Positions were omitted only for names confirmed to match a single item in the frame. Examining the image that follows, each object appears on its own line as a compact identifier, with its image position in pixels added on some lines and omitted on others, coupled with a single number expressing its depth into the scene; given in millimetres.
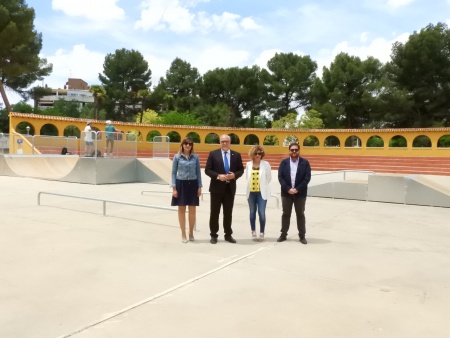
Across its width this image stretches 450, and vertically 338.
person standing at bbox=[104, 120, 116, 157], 15523
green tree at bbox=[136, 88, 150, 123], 54775
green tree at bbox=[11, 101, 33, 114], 63297
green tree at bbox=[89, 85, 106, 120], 52438
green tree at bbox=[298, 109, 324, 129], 43469
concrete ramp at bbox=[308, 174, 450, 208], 11148
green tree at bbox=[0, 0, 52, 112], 31312
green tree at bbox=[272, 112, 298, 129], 44969
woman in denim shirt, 5895
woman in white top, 6102
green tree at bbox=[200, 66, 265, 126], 54281
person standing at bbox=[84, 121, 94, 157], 15242
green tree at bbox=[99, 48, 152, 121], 56375
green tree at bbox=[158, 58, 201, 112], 56438
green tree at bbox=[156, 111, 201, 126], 47000
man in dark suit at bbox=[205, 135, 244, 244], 6000
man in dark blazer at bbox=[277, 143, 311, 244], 6191
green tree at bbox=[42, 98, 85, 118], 67200
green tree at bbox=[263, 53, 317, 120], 51531
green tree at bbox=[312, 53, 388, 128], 44844
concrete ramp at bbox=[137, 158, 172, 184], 16172
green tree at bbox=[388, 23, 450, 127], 41906
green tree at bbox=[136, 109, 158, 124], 50728
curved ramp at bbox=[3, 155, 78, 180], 16219
